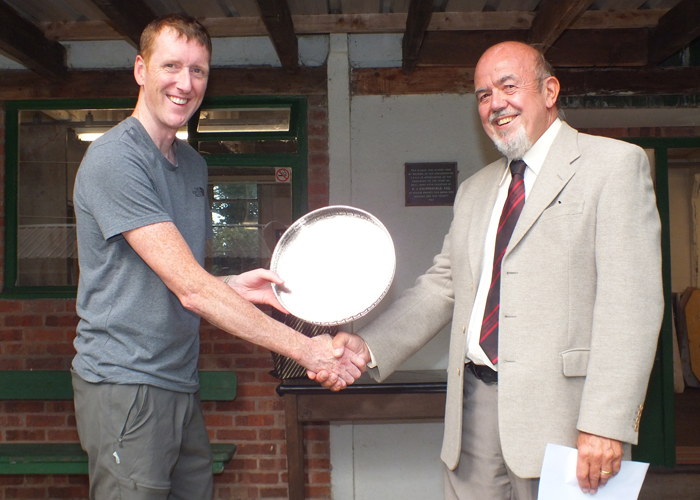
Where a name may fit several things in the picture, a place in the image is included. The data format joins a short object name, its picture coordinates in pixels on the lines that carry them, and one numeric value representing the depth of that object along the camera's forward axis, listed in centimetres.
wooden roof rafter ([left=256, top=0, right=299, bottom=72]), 280
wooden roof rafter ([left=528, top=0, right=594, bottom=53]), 265
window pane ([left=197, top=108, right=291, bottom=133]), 368
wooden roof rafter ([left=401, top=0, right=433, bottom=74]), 282
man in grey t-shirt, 155
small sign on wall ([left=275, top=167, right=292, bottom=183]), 367
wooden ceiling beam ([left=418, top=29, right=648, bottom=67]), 338
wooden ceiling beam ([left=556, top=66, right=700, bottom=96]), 350
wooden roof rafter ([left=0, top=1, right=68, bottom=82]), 300
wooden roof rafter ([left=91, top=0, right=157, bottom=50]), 269
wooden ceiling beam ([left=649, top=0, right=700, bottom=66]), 293
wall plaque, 356
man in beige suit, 143
